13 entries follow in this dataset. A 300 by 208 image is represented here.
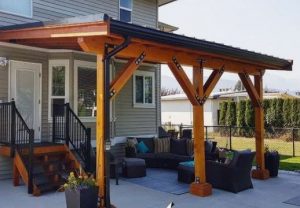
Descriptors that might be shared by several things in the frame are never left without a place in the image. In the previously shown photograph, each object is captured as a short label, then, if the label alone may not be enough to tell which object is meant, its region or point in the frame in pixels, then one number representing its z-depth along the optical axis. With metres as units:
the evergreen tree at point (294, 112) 19.50
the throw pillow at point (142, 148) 10.89
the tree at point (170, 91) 55.72
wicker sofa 10.42
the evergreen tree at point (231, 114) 22.45
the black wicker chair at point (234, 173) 7.71
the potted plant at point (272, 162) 9.48
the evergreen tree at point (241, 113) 21.86
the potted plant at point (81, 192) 5.52
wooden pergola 5.88
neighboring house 25.64
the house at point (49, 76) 8.99
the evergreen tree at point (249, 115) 21.33
